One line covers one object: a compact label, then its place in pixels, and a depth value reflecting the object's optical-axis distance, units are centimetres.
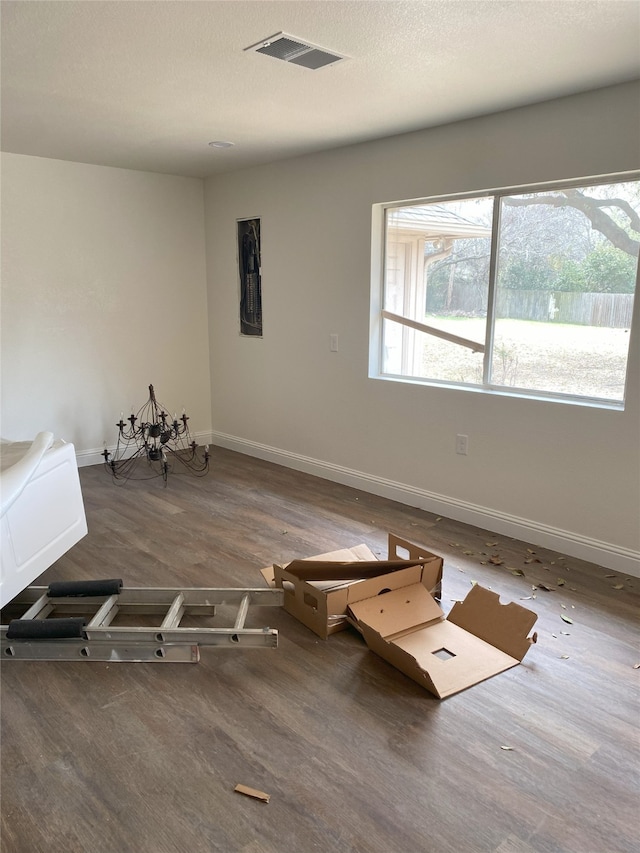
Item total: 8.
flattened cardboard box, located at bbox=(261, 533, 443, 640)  258
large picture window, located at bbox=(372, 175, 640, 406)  318
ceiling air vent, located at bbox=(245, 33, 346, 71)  243
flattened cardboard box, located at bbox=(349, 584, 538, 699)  232
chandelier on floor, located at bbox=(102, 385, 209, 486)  497
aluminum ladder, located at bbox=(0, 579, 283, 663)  241
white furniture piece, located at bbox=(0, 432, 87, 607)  249
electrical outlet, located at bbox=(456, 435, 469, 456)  388
